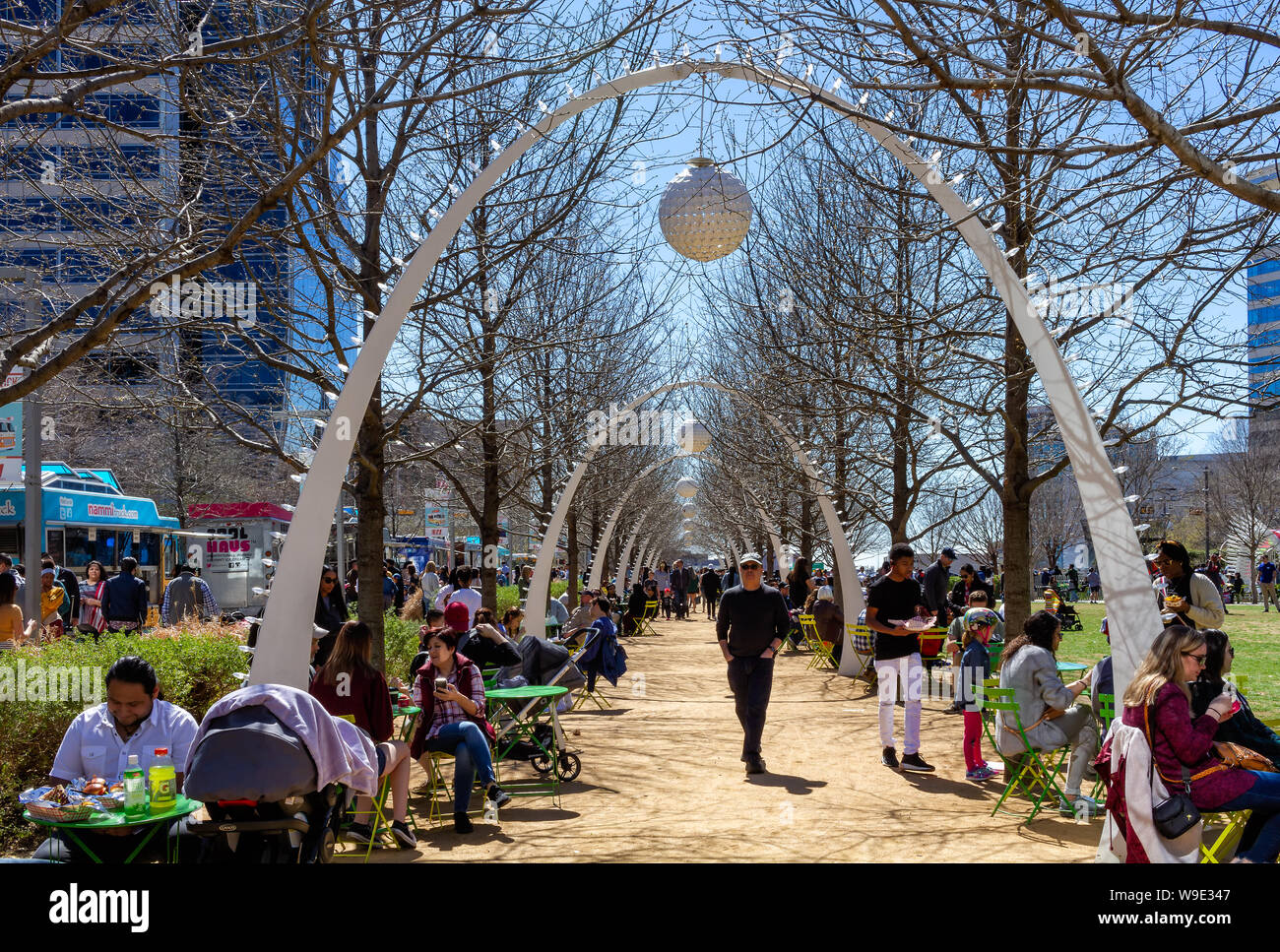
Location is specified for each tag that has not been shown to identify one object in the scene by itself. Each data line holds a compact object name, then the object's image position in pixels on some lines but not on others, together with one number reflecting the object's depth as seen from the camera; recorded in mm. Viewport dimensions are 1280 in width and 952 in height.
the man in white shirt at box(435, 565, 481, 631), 13211
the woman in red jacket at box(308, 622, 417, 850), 6906
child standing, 8820
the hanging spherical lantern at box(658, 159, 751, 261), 8172
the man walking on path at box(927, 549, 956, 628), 16906
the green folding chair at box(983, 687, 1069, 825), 7355
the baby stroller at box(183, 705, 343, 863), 4852
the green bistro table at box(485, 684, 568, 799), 8562
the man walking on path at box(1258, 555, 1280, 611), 33812
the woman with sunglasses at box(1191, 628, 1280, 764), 6164
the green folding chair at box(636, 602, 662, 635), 31312
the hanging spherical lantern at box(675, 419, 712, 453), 18125
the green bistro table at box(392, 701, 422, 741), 8047
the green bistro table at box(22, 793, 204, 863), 4723
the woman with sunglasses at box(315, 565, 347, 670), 9898
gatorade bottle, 5047
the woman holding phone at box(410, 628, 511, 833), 7797
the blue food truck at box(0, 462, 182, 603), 20203
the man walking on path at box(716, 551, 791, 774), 9453
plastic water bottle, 4930
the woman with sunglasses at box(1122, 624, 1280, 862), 4902
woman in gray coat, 7461
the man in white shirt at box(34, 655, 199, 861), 5465
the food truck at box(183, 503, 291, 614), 28750
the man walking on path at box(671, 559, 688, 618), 41531
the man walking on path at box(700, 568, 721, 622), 34000
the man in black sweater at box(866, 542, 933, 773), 9305
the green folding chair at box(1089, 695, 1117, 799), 7457
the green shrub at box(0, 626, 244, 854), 6828
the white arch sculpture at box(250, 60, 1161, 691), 6684
